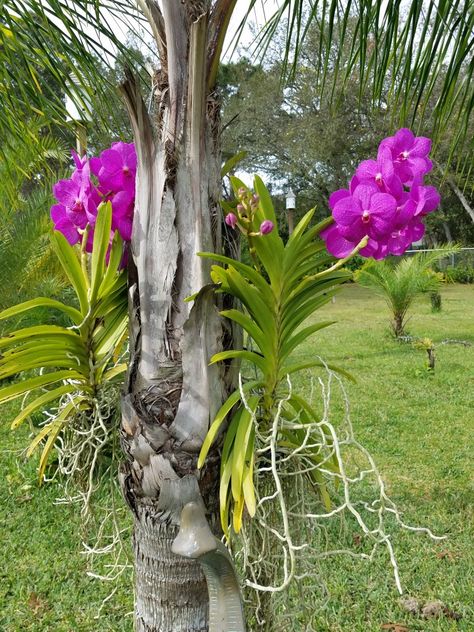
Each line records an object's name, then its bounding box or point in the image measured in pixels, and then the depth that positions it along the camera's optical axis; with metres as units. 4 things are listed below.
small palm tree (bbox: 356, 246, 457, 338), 7.62
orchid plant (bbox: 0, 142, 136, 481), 1.01
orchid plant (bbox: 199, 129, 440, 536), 0.90
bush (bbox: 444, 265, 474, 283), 16.14
